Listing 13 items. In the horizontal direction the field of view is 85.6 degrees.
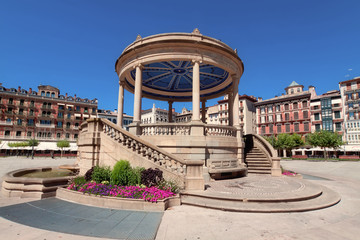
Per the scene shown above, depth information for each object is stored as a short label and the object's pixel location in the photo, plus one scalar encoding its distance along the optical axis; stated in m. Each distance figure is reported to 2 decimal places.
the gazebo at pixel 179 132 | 9.59
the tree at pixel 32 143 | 50.22
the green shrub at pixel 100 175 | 8.73
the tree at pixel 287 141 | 56.69
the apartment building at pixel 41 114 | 58.56
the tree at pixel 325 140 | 47.78
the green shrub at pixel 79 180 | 8.78
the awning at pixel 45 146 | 52.22
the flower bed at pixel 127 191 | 7.12
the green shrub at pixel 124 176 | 8.33
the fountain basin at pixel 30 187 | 8.45
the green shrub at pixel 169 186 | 8.03
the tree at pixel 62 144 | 52.44
